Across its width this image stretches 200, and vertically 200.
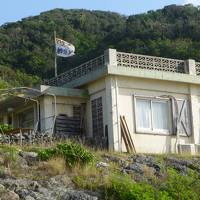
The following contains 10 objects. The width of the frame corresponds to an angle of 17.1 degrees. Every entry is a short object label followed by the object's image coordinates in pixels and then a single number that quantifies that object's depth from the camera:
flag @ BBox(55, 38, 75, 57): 31.38
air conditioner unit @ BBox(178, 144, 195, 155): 26.47
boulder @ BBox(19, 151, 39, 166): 20.03
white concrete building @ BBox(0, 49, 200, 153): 25.67
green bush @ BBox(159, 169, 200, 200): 19.78
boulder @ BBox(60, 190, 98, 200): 17.98
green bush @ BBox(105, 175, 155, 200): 18.61
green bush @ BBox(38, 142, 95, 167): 20.20
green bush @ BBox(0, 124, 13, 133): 24.85
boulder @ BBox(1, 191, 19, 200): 17.06
